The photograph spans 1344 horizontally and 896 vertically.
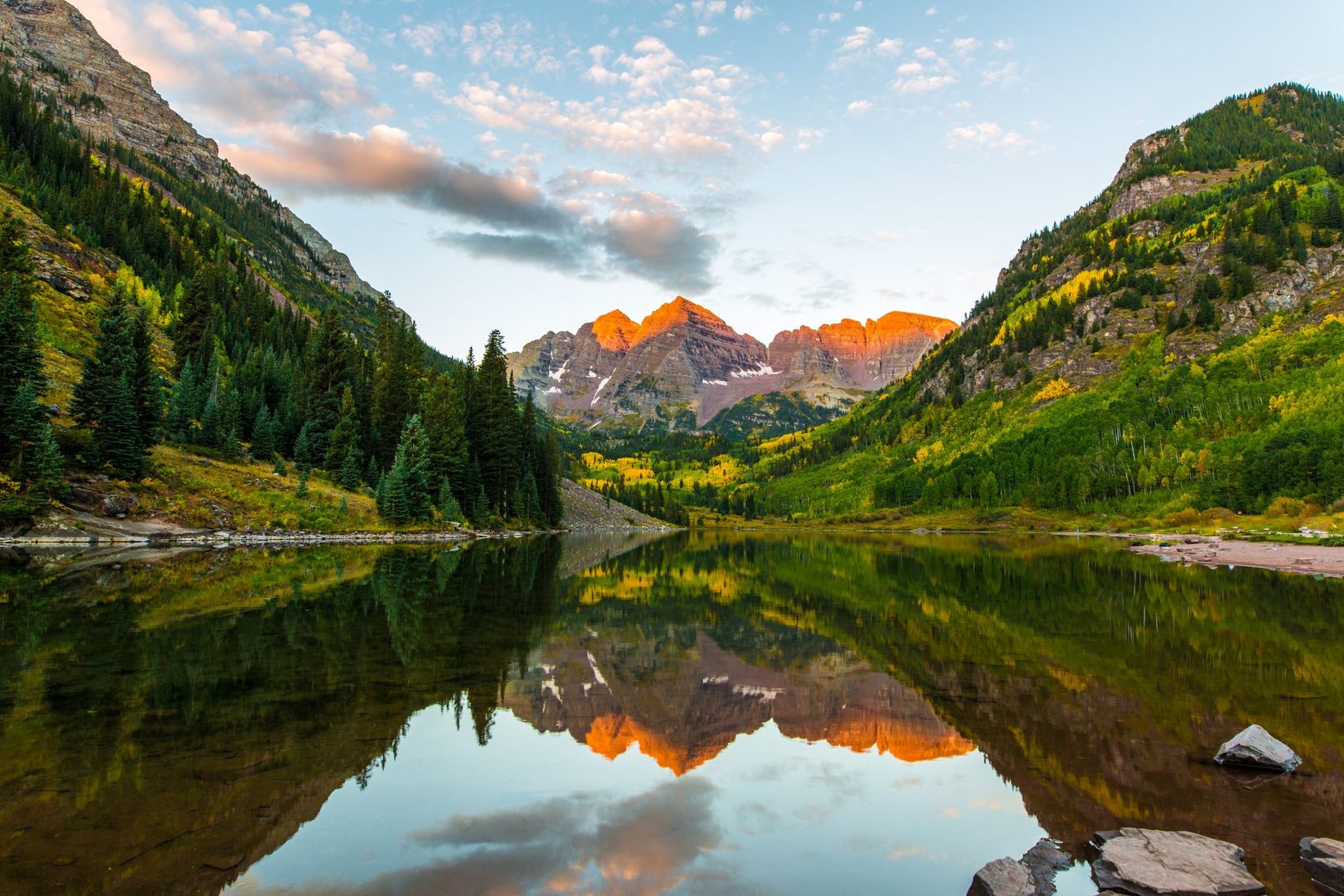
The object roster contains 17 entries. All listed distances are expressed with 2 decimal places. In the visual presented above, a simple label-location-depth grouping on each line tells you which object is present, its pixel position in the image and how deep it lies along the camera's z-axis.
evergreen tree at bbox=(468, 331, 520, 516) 106.69
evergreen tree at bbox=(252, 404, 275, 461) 84.56
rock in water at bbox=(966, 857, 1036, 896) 8.67
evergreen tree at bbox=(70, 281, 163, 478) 61.00
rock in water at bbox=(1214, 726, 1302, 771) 12.60
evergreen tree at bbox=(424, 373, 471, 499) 93.62
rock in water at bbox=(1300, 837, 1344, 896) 8.56
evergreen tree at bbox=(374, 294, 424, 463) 100.38
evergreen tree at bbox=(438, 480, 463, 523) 92.69
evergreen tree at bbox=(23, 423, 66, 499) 53.03
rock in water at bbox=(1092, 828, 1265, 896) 8.52
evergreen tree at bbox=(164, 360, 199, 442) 78.75
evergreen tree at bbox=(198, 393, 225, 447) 80.19
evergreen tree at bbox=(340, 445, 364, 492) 88.31
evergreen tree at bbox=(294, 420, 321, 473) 86.75
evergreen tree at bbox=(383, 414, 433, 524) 82.69
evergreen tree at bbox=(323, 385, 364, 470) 91.31
